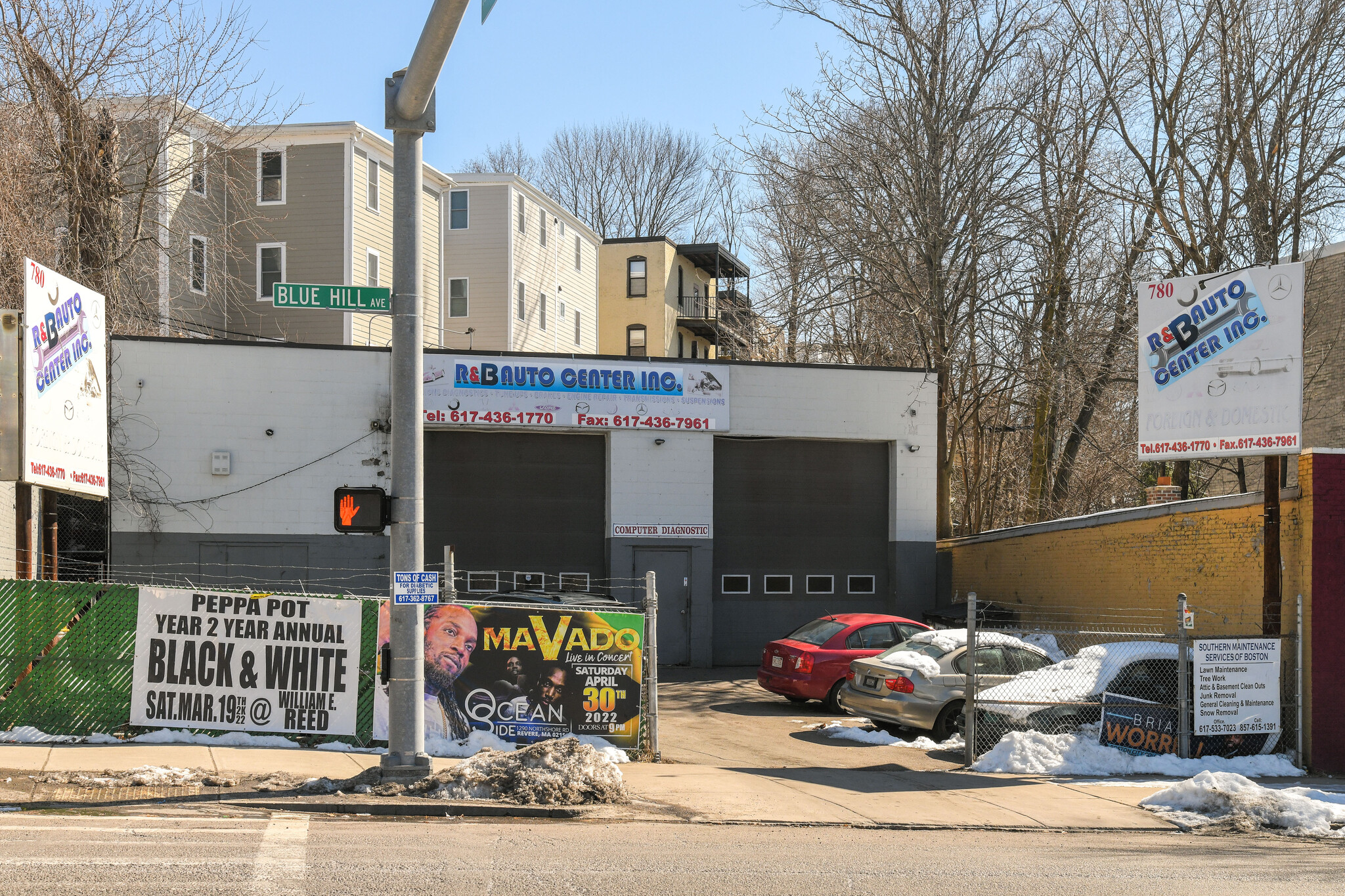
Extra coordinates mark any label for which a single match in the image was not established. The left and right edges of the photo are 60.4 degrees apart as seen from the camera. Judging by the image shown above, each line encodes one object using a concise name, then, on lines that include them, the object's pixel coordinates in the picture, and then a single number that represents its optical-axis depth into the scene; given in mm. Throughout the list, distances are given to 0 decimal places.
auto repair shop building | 21453
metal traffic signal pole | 10359
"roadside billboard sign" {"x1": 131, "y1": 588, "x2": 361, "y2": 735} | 12430
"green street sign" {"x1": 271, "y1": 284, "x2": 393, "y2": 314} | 10195
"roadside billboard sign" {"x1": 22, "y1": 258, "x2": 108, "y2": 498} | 12445
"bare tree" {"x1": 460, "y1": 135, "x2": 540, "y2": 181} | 61212
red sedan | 17281
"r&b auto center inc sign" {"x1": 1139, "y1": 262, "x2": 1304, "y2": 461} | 14578
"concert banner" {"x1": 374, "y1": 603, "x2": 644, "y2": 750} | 12711
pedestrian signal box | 10219
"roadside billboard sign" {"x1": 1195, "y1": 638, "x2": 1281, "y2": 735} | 13477
